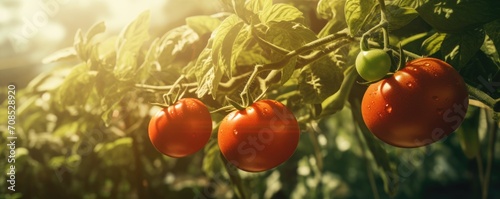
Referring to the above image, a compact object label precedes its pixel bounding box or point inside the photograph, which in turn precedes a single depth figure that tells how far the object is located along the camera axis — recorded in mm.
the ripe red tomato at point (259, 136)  732
